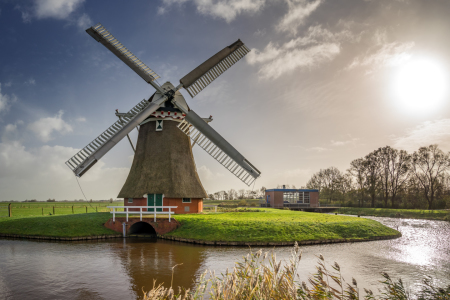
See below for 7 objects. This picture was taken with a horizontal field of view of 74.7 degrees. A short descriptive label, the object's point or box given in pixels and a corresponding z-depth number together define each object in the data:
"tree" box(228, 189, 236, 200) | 89.62
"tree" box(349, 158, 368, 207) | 48.95
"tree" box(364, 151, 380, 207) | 47.21
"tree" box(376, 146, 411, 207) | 45.47
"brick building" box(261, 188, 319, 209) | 40.97
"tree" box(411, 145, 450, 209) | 41.94
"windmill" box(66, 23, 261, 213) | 19.83
